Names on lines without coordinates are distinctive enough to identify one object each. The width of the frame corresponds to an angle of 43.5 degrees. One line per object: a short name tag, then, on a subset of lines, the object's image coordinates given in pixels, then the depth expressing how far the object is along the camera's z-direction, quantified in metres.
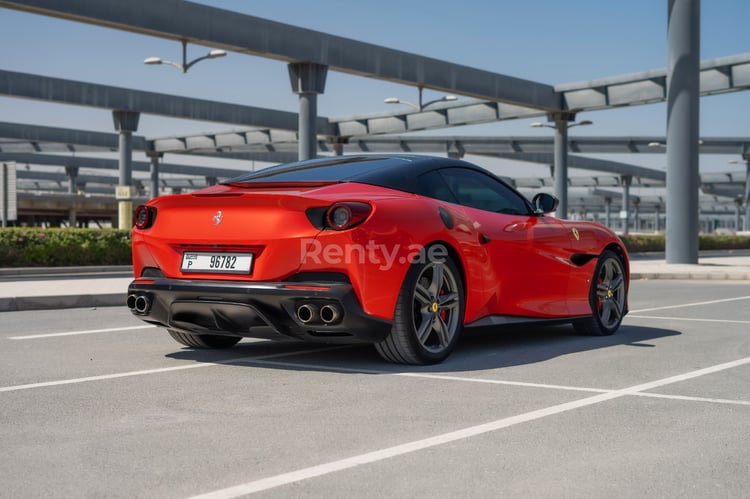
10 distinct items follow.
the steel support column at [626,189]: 75.73
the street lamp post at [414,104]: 33.88
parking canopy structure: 23.27
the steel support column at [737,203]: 96.70
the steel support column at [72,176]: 76.81
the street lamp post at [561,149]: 38.50
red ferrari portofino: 5.65
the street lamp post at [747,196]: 61.20
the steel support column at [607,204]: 109.81
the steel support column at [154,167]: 60.13
